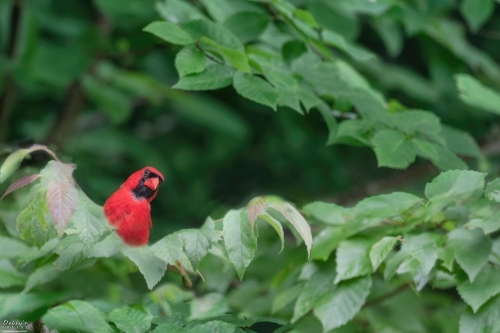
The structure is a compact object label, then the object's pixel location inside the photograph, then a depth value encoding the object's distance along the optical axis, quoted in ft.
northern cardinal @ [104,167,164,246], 34.39
